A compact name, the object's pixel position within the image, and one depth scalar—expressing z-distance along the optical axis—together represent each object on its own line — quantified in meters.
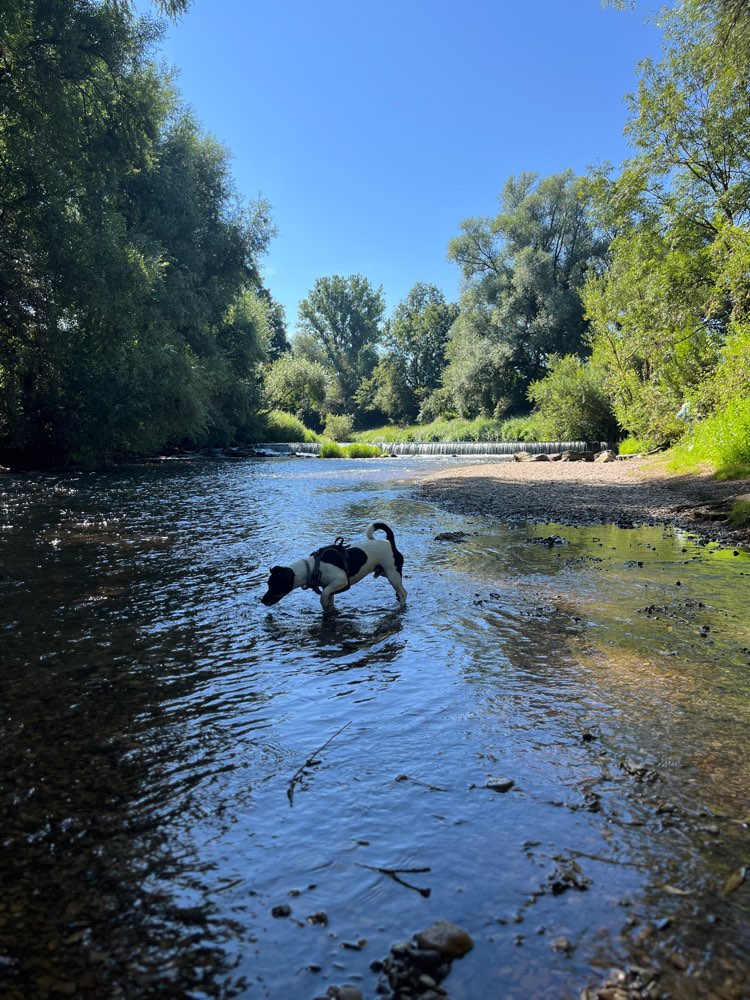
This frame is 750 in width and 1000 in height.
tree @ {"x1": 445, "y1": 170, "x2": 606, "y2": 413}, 55.72
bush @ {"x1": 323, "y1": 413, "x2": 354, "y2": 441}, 74.38
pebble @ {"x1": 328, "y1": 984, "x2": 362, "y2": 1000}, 2.23
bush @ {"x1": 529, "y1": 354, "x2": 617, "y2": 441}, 42.00
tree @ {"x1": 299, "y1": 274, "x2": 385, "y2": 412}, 114.62
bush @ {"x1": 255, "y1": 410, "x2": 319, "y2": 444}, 53.24
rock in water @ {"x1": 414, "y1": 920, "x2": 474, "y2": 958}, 2.43
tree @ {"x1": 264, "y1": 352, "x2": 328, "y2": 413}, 64.12
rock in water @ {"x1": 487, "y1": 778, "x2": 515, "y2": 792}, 3.61
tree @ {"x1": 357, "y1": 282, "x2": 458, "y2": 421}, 91.44
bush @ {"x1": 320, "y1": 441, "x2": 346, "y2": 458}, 43.28
